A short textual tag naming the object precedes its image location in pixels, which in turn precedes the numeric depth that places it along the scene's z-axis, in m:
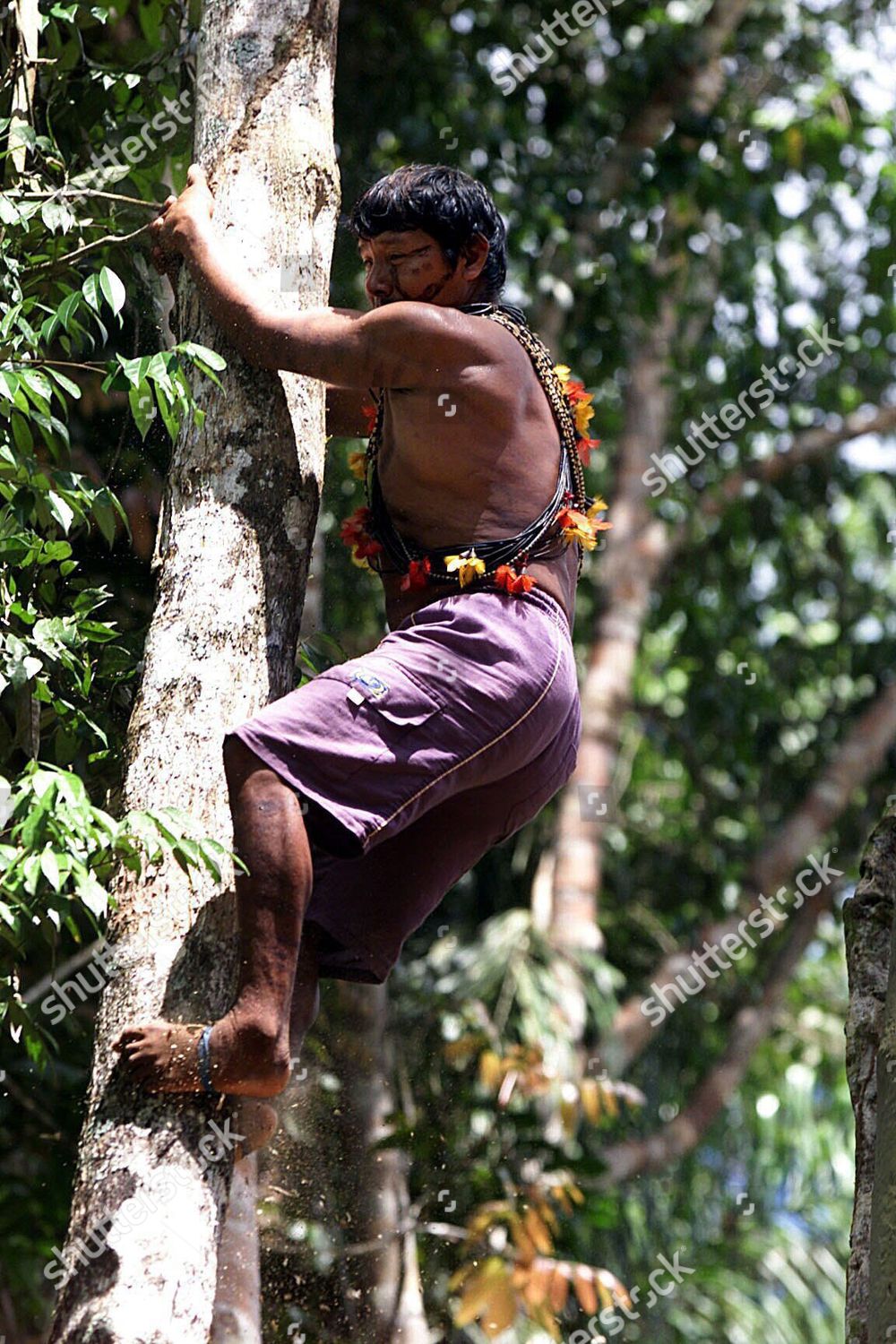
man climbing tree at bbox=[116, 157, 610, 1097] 5.36
